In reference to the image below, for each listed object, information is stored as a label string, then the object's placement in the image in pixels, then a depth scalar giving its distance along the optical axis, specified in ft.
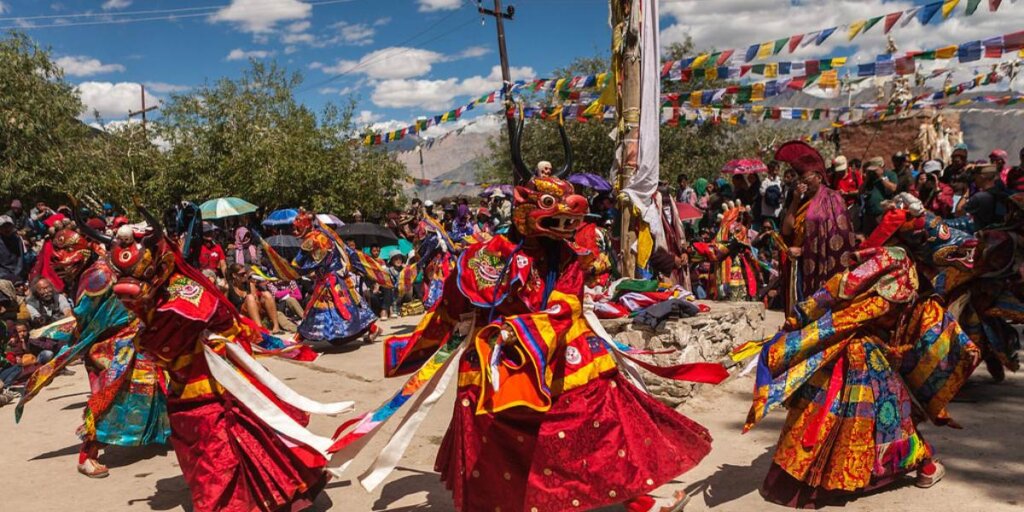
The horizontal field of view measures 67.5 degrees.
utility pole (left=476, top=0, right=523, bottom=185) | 60.34
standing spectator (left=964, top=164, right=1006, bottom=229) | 23.53
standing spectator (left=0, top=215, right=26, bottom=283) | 35.76
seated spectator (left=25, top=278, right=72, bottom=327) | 31.83
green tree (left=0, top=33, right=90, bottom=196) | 77.15
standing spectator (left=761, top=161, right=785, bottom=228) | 36.73
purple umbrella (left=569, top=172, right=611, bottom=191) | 34.04
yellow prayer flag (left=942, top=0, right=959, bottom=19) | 26.76
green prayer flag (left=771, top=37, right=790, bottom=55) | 32.40
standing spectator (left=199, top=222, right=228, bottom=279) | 34.85
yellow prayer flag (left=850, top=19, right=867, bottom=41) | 29.48
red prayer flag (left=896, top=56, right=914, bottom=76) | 33.22
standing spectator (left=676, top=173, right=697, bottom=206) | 45.68
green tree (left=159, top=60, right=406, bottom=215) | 66.08
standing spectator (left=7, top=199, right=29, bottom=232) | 48.97
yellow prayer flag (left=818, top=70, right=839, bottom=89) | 36.76
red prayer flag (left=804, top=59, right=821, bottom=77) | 35.96
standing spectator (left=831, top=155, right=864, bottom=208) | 21.89
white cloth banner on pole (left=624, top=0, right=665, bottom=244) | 22.79
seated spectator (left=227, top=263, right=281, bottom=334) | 34.83
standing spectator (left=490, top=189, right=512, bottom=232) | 40.98
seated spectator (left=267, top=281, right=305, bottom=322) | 41.14
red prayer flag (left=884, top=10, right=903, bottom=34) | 28.66
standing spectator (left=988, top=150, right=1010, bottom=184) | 28.20
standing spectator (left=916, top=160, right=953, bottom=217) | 31.27
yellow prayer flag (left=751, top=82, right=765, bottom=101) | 40.04
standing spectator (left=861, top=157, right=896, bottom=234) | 28.04
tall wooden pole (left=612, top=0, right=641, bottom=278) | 22.86
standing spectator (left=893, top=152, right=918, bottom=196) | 30.73
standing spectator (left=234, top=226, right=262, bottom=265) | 45.42
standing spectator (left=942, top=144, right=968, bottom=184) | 35.26
